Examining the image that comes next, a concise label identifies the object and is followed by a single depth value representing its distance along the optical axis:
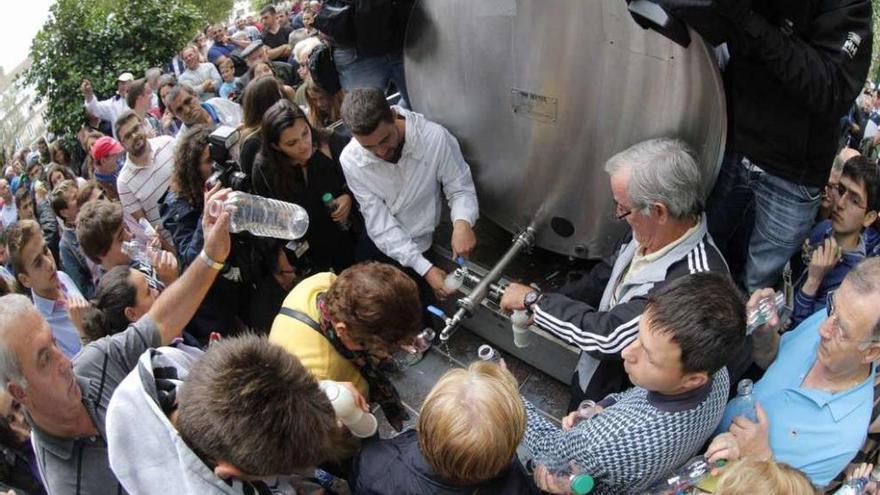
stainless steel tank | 2.42
